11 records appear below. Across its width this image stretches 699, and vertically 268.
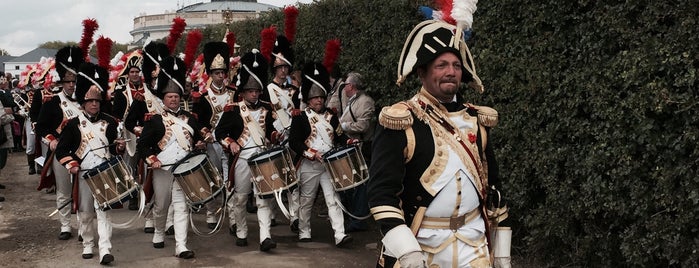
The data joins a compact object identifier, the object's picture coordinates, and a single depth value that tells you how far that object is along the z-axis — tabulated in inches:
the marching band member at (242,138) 340.2
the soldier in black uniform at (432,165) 140.3
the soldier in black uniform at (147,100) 354.3
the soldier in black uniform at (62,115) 346.0
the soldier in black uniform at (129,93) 379.8
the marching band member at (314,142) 330.0
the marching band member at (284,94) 368.5
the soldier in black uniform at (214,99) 392.2
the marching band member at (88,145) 308.8
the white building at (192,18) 2182.6
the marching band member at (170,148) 312.5
